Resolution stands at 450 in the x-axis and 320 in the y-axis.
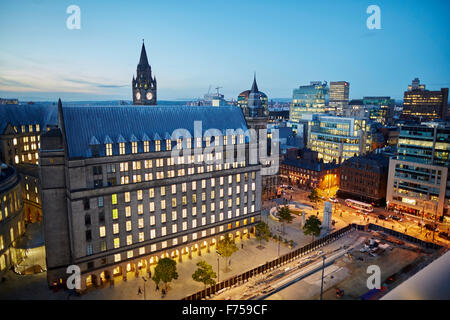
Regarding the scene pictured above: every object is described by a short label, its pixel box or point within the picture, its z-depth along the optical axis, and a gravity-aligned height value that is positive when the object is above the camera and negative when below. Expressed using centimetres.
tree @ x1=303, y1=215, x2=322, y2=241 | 8888 -3285
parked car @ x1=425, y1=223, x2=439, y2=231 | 10064 -3736
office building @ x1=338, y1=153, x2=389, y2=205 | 12669 -2771
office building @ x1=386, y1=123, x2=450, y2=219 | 10702 -2154
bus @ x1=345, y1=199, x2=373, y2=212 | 11981 -3676
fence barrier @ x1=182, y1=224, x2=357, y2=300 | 6522 -3776
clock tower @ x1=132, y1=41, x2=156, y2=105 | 14500 +1373
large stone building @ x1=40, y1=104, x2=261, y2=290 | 6819 -1843
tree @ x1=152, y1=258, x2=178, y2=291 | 6550 -3380
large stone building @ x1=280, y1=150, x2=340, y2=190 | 14650 -2945
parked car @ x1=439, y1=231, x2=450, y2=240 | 9362 -3711
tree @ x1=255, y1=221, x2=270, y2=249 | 9012 -3533
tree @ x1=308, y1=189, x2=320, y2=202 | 12325 -3331
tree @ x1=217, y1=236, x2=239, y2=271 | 7550 -3320
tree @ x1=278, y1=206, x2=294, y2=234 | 9725 -3215
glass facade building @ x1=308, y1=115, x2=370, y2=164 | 18175 -1558
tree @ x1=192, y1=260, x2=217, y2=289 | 6488 -3458
